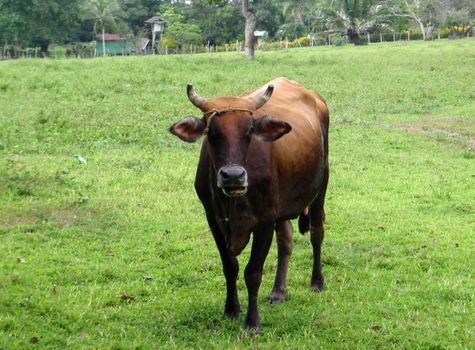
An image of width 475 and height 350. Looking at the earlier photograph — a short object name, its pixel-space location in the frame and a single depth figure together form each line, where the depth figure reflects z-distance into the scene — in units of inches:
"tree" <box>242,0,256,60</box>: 1463.5
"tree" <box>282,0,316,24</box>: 2881.4
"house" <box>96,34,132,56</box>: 3009.4
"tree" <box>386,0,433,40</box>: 2677.2
